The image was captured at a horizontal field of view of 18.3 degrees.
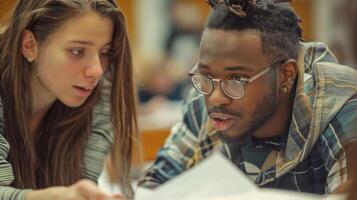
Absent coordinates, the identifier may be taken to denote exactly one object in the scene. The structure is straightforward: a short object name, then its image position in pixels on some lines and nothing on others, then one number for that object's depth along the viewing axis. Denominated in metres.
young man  1.69
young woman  1.83
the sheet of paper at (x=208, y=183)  1.66
